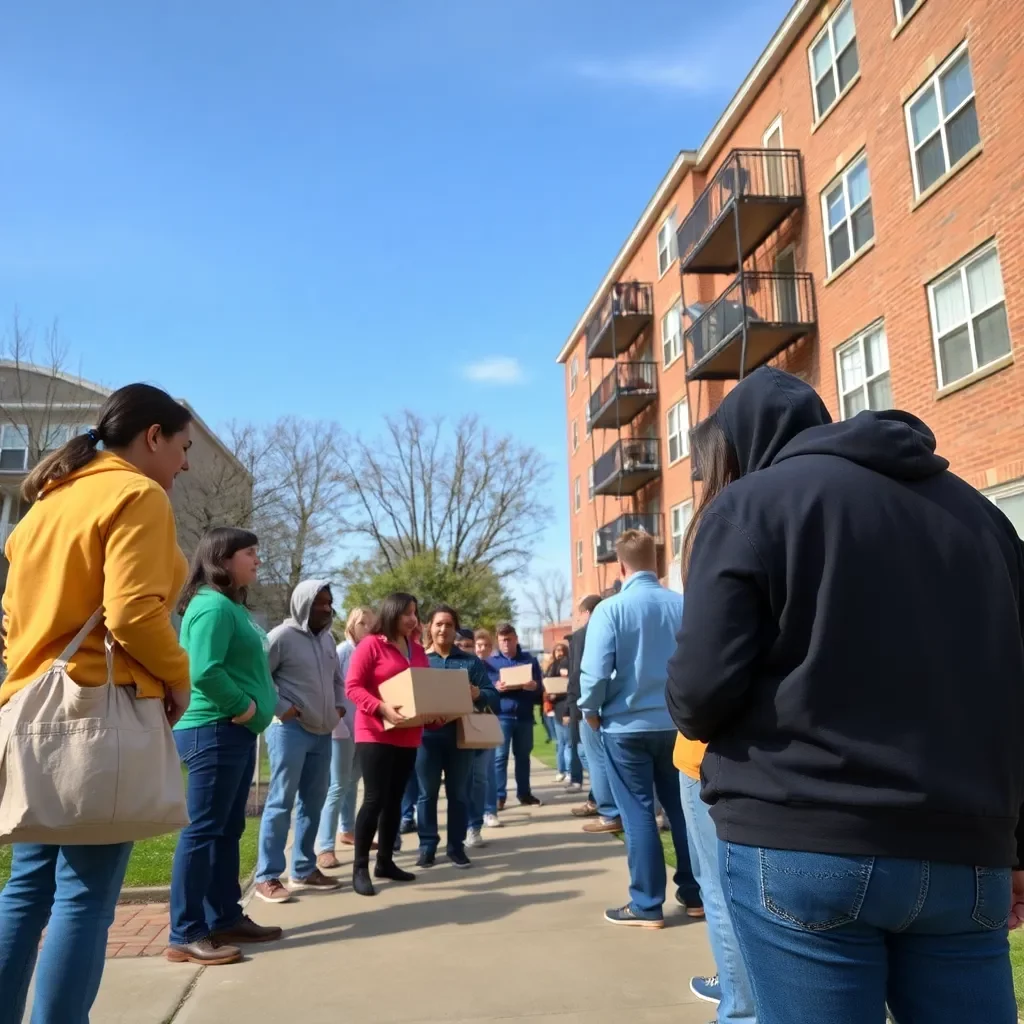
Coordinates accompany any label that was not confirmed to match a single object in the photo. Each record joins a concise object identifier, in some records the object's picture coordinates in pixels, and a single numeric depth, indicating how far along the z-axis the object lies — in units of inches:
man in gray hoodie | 235.8
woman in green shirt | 183.5
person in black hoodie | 65.3
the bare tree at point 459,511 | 1847.9
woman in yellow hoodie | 105.1
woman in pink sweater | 250.1
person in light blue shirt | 208.1
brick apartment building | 517.7
